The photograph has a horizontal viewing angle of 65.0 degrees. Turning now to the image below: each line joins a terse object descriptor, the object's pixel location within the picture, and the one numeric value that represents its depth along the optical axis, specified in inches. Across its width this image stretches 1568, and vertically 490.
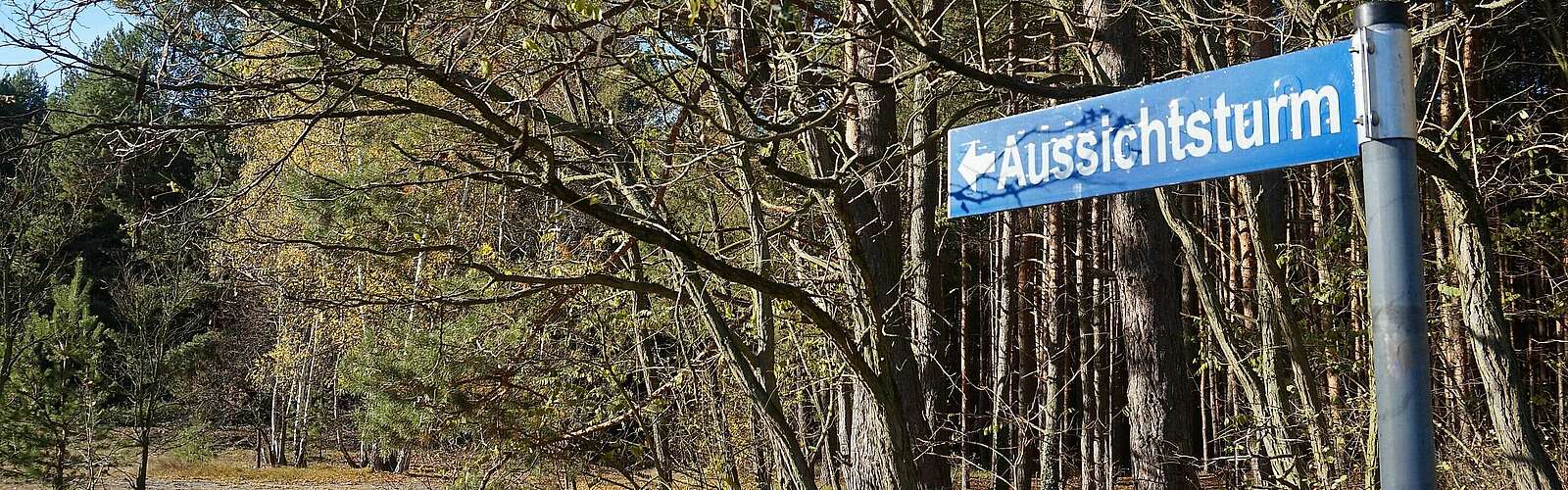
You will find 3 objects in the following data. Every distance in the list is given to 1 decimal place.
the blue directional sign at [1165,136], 68.5
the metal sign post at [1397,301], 57.5
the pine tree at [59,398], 564.7
